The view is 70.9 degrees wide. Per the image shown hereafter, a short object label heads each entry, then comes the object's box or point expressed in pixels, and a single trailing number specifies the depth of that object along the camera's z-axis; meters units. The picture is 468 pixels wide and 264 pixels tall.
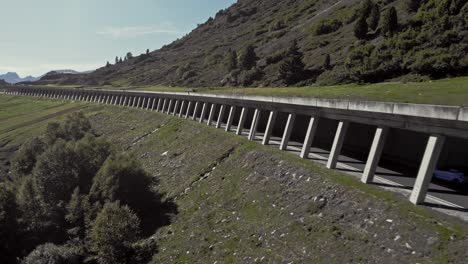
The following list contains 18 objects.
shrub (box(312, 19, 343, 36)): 77.74
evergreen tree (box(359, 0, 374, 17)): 64.25
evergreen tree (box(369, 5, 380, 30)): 59.62
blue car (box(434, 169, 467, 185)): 18.75
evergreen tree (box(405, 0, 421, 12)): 58.25
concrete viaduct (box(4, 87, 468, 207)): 14.68
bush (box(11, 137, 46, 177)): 43.12
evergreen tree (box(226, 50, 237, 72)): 88.89
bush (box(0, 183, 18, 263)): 25.05
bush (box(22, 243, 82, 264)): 21.59
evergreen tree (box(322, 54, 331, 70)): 56.38
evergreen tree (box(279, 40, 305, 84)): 59.94
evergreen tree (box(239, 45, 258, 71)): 80.88
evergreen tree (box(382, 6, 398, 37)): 52.75
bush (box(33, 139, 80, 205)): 31.49
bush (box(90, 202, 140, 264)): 21.09
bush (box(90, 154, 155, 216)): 27.48
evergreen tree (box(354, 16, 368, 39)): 58.25
